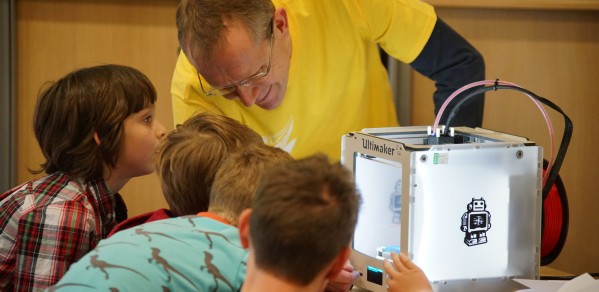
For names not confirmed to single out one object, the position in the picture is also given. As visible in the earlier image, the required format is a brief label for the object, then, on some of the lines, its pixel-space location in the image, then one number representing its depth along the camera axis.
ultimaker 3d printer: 3.42
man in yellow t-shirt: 3.95
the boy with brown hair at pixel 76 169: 3.64
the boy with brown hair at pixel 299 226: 2.79
